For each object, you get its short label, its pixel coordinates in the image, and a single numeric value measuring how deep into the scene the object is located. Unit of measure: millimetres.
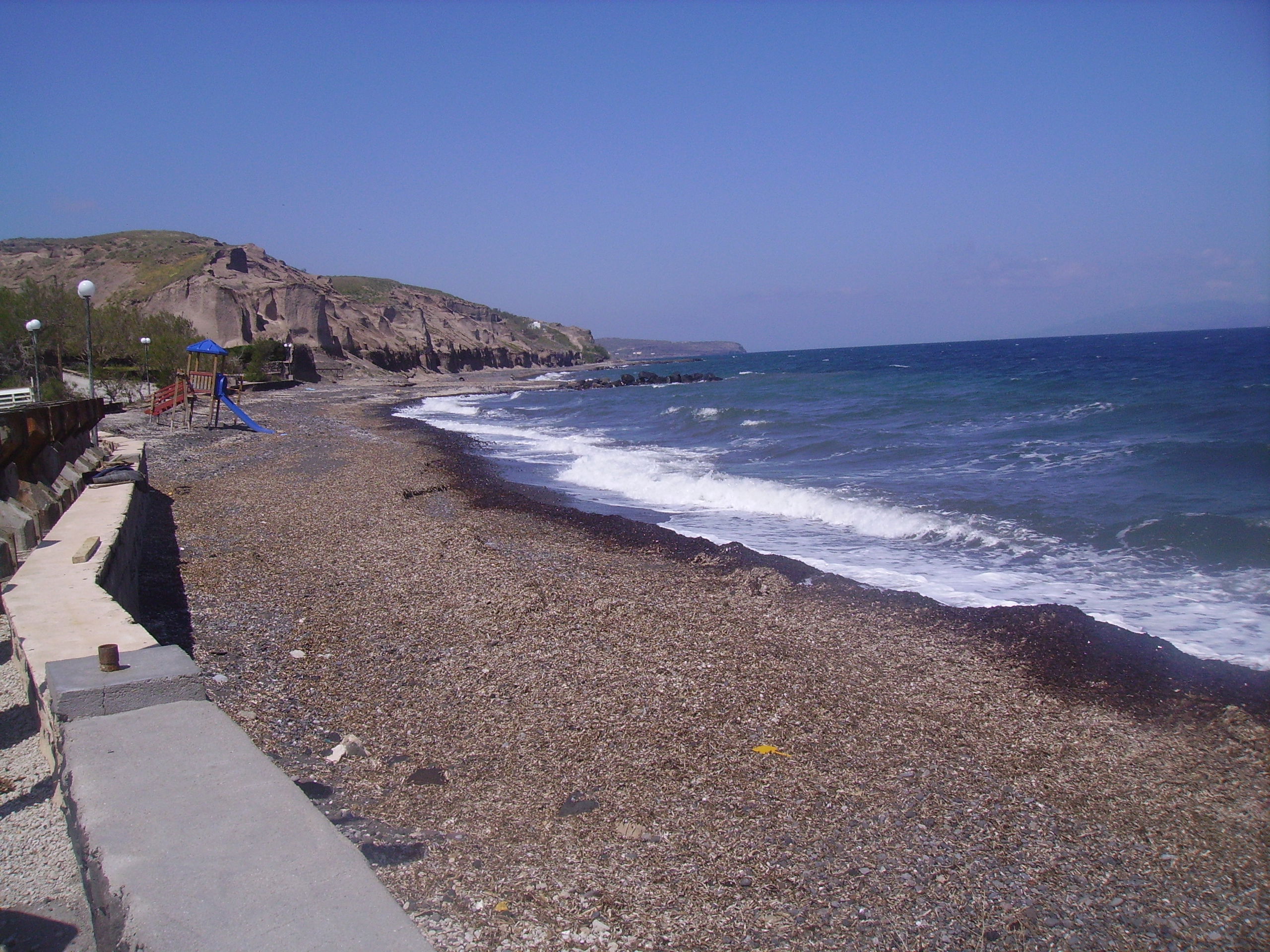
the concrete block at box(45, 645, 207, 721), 3225
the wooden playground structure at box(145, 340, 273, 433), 24016
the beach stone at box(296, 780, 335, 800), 4109
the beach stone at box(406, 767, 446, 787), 4316
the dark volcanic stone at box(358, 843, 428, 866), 3567
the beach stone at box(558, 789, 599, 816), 4059
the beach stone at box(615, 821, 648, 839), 3850
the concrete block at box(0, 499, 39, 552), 6562
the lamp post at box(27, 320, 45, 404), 14930
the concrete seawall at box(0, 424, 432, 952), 2098
